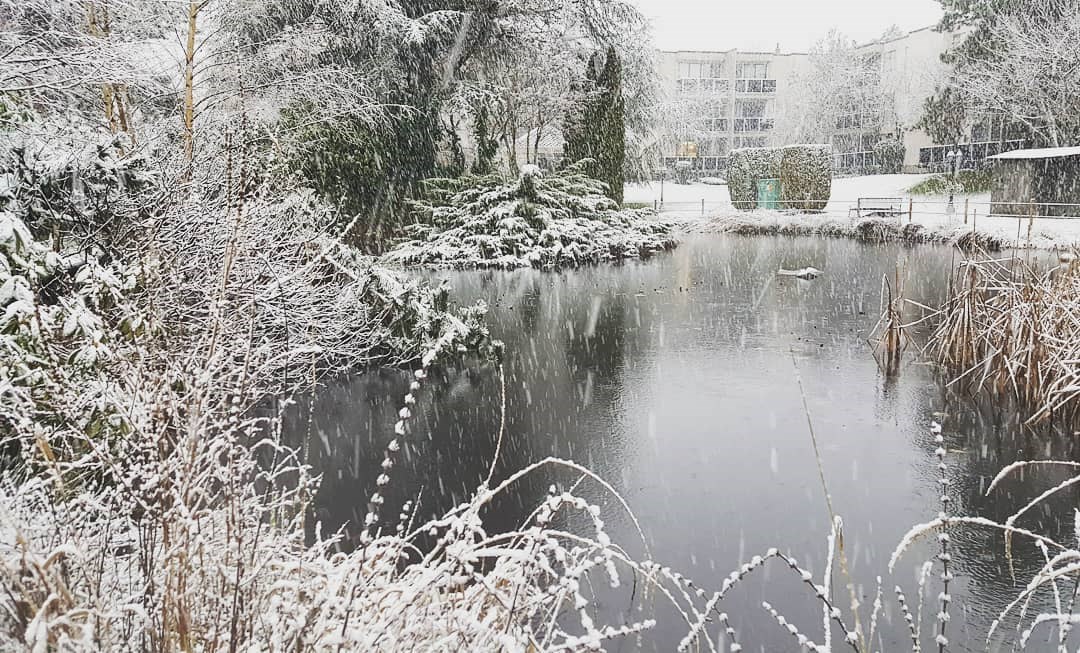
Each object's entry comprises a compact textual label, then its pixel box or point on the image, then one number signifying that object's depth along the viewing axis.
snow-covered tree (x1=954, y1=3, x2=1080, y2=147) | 27.81
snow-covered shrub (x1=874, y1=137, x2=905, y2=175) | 41.41
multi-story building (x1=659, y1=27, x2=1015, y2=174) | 41.69
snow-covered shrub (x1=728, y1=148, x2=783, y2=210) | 28.75
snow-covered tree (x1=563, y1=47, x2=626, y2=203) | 20.86
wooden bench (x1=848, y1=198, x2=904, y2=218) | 25.20
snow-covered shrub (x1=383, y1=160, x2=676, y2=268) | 18.30
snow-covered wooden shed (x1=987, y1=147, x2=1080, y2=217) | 21.72
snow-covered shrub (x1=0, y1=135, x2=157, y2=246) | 4.81
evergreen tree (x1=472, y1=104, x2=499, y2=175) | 19.58
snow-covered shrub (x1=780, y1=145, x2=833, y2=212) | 28.02
